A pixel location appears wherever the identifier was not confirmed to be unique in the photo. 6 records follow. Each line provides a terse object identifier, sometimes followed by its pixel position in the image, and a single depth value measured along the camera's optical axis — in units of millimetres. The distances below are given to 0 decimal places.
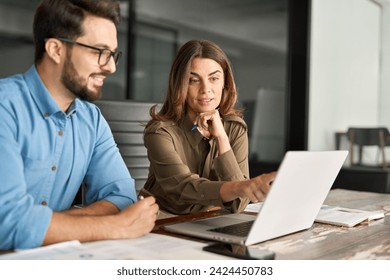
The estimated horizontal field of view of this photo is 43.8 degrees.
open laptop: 1105
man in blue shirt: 1143
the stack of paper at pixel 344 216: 1457
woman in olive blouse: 1762
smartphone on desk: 1035
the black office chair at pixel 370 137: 5168
